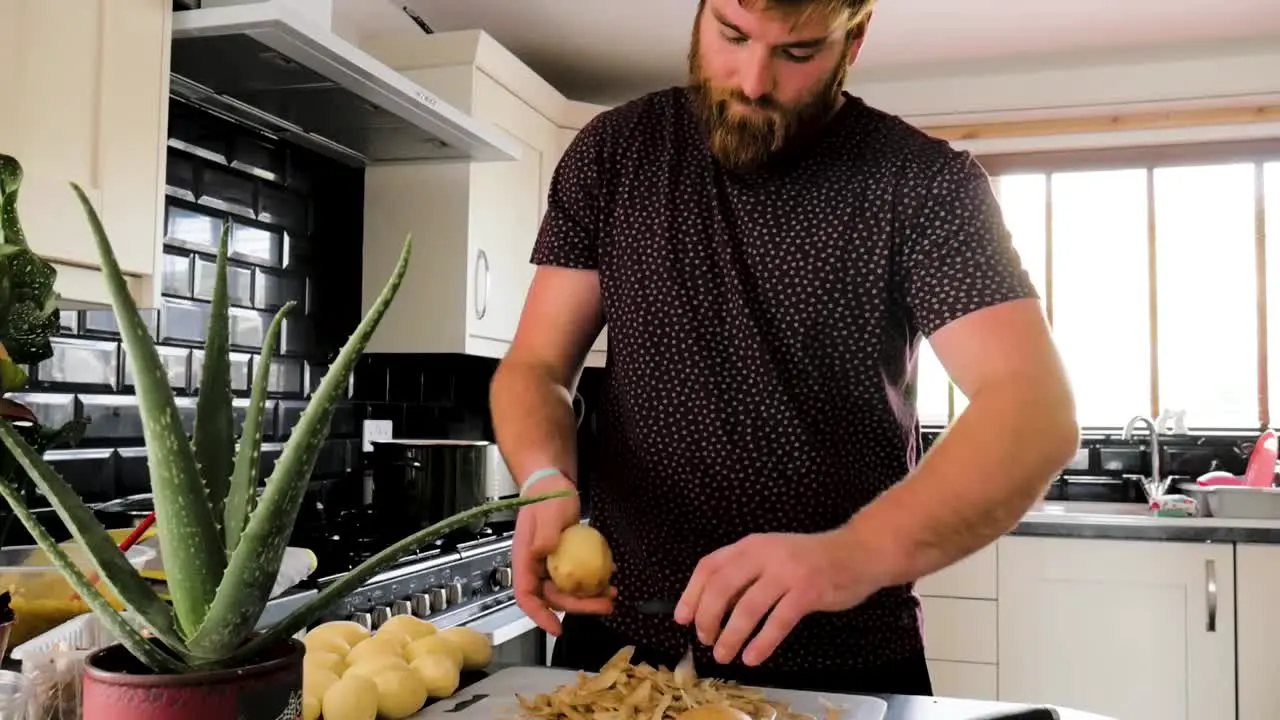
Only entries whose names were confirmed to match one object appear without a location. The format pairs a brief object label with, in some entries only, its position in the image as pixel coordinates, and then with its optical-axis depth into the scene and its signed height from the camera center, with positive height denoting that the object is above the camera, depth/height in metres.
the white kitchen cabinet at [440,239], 2.71 +0.39
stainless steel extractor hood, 1.68 +0.55
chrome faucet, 3.26 -0.18
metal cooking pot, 2.32 -0.20
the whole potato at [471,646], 1.01 -0.24
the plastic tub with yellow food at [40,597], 0.83 -0.17
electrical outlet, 2.80 -0.11
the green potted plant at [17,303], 0.66 +0.05
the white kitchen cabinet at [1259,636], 2.75 -0.57
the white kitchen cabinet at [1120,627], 2.80 -0.58
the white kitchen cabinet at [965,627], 3.00 -0.62
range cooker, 1.79 -0.35
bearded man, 1.15 +0.08
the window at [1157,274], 3.47 +0.43
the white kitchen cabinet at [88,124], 1.39 +0.36
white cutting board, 0.90 -0.26
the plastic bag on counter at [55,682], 0.67 -0.18
